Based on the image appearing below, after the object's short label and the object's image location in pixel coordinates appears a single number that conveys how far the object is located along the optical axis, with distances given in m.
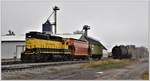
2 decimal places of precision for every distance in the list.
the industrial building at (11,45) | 34.62
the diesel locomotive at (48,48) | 27.39
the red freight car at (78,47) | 36.15
